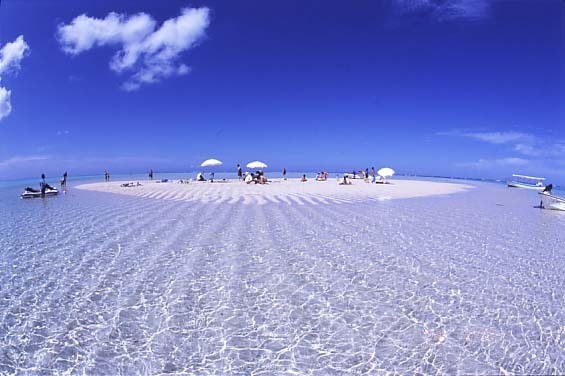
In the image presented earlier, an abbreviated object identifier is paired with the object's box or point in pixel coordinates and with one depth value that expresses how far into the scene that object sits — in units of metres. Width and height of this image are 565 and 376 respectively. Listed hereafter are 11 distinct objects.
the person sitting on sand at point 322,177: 42.29
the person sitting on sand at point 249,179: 35.16
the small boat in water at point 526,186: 37.97
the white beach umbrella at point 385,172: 35.34
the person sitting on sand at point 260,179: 35.00
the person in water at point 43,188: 22.94
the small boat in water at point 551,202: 18.40
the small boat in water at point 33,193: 22.66
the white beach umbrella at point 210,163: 36.88
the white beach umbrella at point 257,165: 37.25
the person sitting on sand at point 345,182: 33.91
